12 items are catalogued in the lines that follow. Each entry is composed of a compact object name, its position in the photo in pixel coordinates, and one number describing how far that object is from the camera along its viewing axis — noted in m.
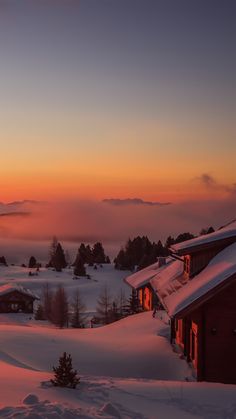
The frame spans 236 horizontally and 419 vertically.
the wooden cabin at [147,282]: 50.92
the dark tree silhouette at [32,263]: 136.38
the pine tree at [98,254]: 133.88
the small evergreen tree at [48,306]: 66.46
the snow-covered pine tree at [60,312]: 62.28
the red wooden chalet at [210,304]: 18.14
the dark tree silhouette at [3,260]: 132.93
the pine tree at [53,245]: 165.98
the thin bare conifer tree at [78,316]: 61.84
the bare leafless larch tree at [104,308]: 62.73
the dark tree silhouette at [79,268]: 108.31
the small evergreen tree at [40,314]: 66.75
